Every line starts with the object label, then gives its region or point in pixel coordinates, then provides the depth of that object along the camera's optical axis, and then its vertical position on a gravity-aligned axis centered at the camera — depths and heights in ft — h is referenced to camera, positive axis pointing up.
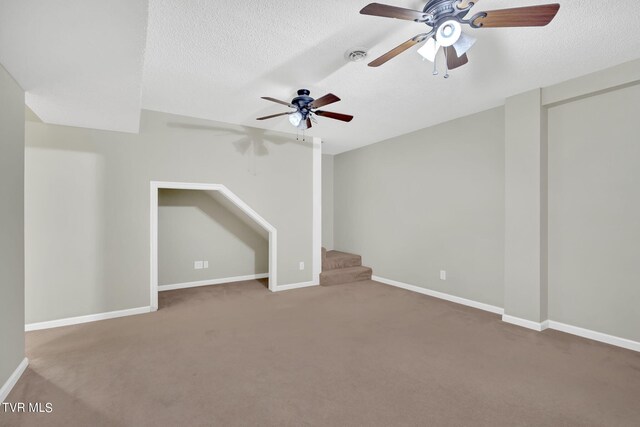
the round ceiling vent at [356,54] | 7.83 +4.24
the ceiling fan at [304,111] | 10.24 +3.62
